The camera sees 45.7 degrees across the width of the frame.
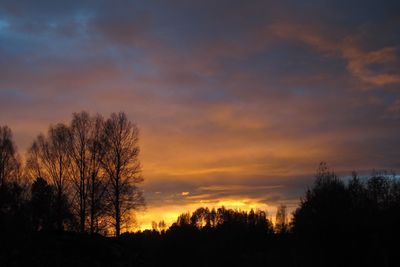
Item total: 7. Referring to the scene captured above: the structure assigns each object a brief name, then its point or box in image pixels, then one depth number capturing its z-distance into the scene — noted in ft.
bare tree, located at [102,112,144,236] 149.59
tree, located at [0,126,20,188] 195.00
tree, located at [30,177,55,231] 152.87
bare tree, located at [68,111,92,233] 163.73
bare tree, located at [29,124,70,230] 179.13
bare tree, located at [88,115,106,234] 155.98
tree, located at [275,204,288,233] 420.93
